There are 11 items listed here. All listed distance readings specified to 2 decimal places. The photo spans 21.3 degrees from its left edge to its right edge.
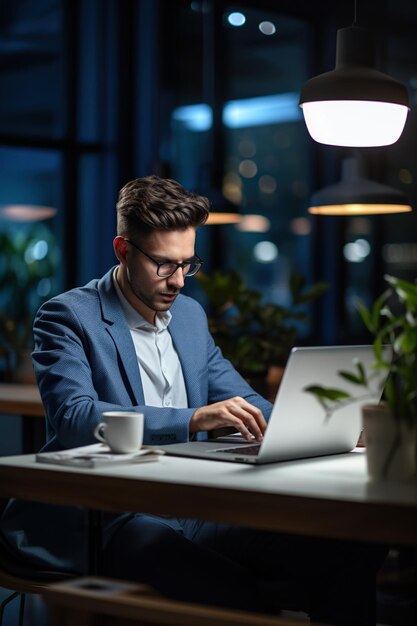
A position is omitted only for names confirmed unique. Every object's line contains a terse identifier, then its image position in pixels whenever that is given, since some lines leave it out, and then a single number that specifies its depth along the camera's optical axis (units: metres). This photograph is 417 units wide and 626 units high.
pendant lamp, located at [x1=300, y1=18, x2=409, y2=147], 2.83
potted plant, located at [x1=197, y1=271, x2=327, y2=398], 4.30
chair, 2.44
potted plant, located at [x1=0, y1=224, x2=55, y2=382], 5.46
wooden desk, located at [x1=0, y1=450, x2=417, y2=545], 1.82
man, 2.44
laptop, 2.17
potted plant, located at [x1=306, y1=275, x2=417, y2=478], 2.01
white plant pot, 2.02
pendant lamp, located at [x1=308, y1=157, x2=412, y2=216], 4.84
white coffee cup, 2.29
